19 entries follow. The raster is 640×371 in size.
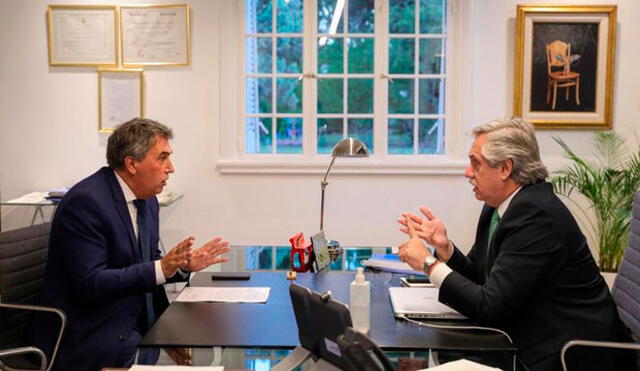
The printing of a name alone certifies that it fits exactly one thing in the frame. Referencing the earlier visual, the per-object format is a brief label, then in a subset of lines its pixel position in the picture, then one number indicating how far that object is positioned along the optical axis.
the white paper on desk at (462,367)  1.52
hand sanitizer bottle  1.77
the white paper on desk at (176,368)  1.51
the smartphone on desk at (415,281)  2.36
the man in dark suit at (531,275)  1.88
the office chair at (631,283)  2.14
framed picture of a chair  4.48
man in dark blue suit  2.09
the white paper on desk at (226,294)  2.12
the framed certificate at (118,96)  4.58
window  4.67
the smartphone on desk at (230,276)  2.45
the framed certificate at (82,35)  4.57
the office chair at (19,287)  2.24
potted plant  4.25
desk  1.70
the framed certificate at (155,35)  4.54
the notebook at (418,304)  1.93
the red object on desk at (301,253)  2.64
